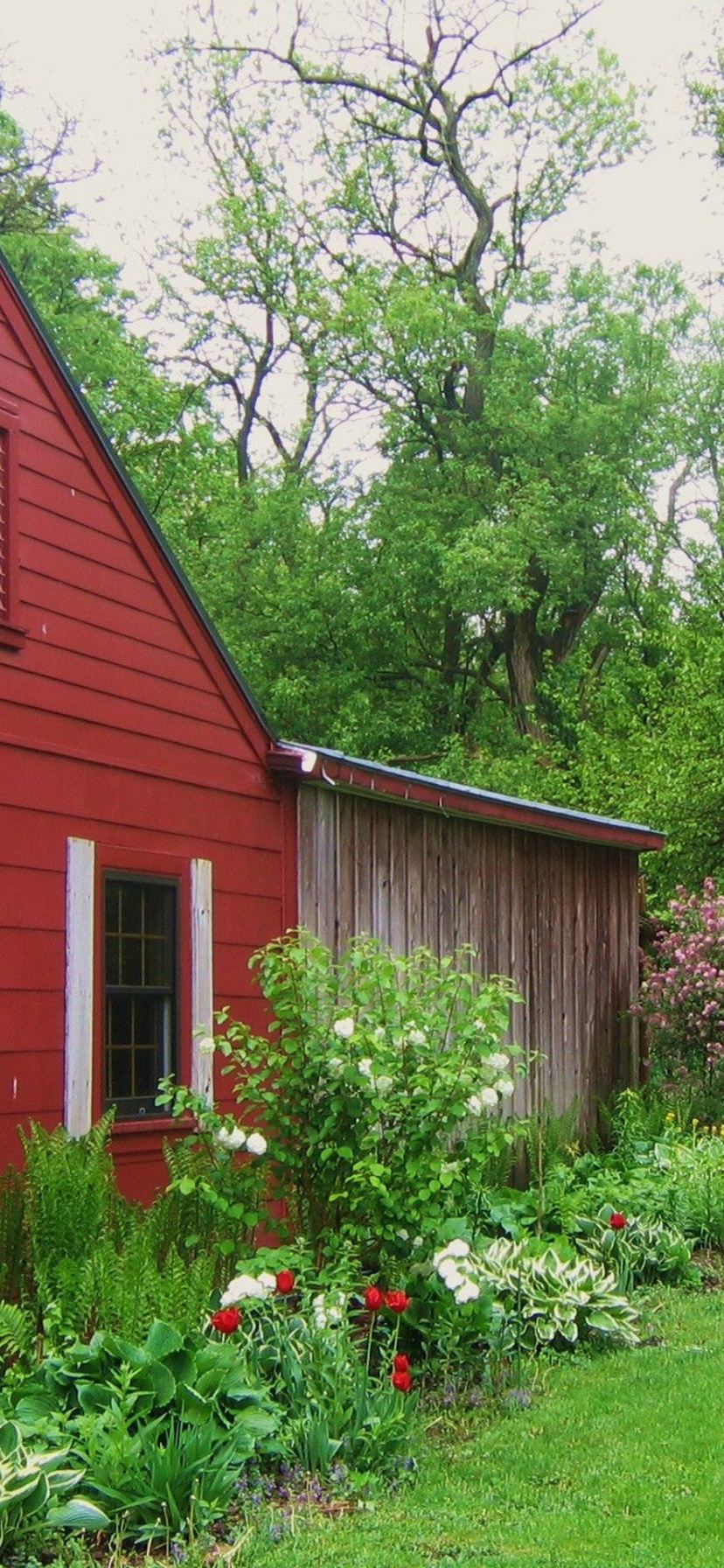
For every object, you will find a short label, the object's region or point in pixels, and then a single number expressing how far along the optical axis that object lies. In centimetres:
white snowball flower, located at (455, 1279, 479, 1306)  704
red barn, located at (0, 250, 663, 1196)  823
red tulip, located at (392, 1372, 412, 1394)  618
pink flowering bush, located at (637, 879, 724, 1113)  1479
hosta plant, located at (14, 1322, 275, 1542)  538
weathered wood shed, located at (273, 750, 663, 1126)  1076
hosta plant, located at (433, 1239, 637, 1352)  811
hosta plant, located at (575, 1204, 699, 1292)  966
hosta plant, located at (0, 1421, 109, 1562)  503
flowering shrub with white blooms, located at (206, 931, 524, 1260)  749
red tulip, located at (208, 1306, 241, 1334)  584
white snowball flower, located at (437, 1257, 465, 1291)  703
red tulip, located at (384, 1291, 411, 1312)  643
